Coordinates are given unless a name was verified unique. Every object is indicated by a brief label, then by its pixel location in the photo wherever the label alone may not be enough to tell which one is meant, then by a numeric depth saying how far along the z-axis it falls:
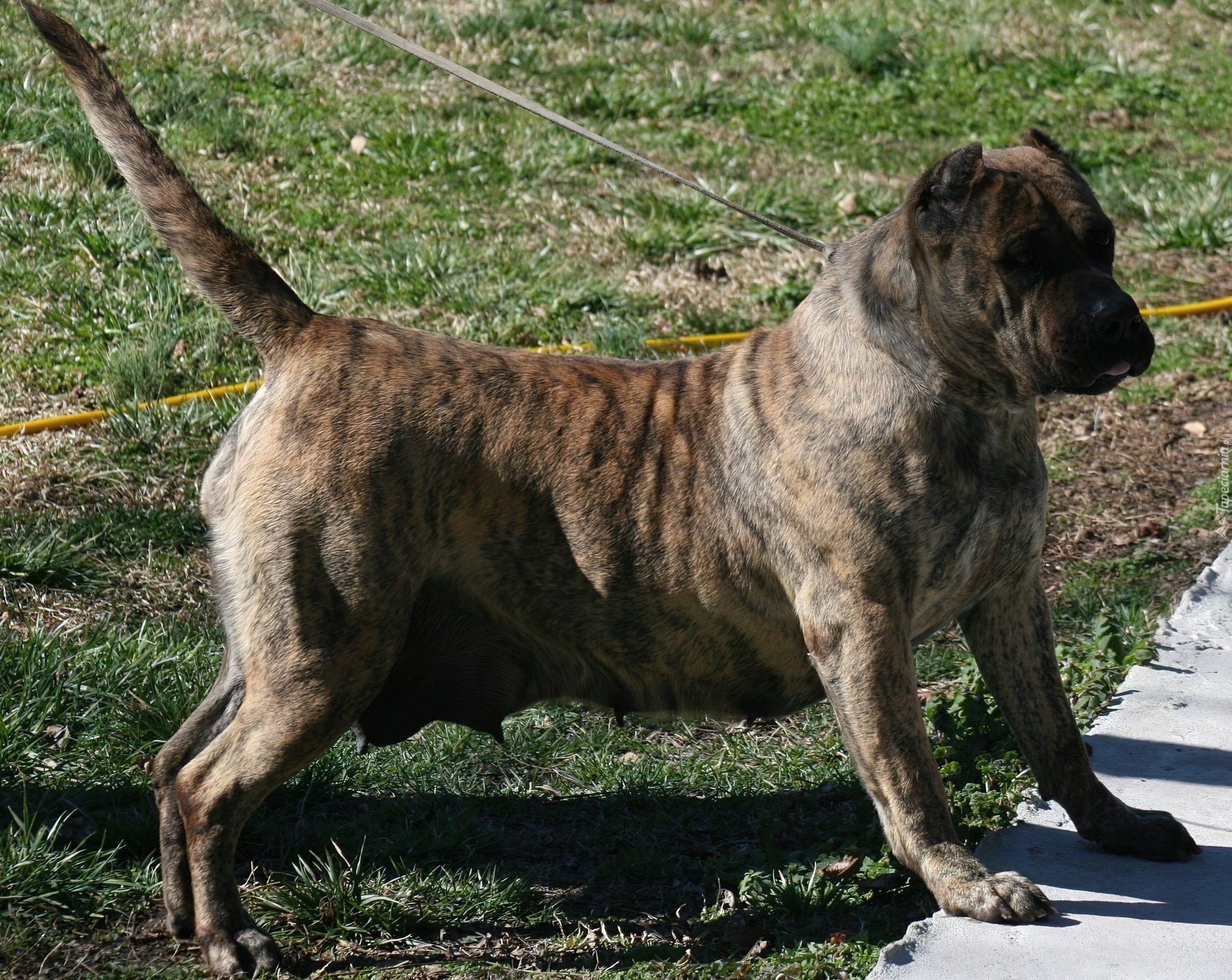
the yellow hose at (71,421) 11.77
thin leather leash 8.37
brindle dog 6.79
